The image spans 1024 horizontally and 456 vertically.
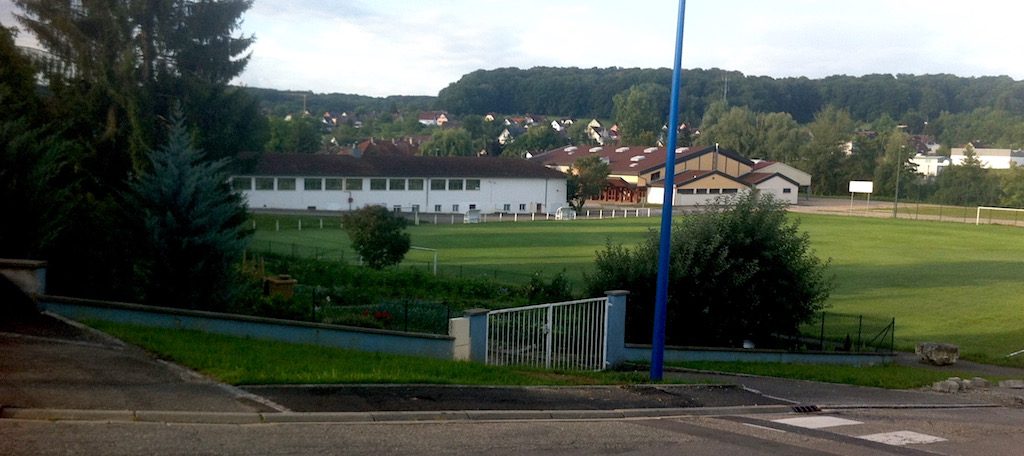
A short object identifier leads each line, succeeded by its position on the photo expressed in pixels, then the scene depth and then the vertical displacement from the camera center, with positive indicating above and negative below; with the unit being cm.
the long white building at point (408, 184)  8138 -103
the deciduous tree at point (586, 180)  10075 +36
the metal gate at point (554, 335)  1708 -278
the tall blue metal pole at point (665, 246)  1541 -93
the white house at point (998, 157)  15101 +805
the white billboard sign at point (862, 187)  11653 +156
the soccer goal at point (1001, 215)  9960 -72
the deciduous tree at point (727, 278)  2502 -229
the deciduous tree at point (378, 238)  4072 -280
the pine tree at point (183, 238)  1859 -149
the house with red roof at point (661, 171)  10812 +206
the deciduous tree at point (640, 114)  16488 +1257
